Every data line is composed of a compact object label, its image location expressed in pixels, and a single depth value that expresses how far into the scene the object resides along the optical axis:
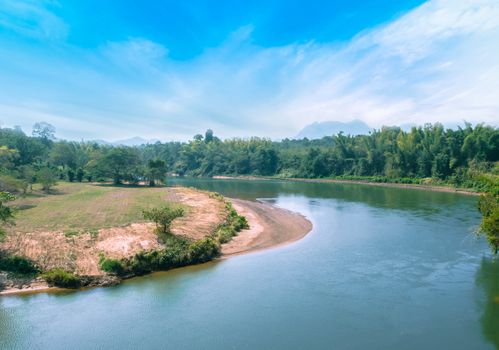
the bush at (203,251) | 20.77
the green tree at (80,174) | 58.75
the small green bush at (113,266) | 18.11
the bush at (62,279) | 16.67
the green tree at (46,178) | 40.38
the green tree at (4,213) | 18.65
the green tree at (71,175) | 57.91
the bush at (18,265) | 17.28
